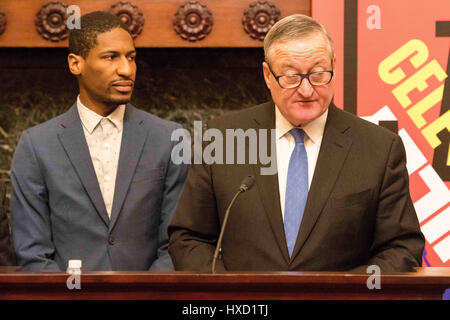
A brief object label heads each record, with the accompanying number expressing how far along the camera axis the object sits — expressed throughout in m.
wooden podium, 2.88
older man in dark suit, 3.25
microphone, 3.06
